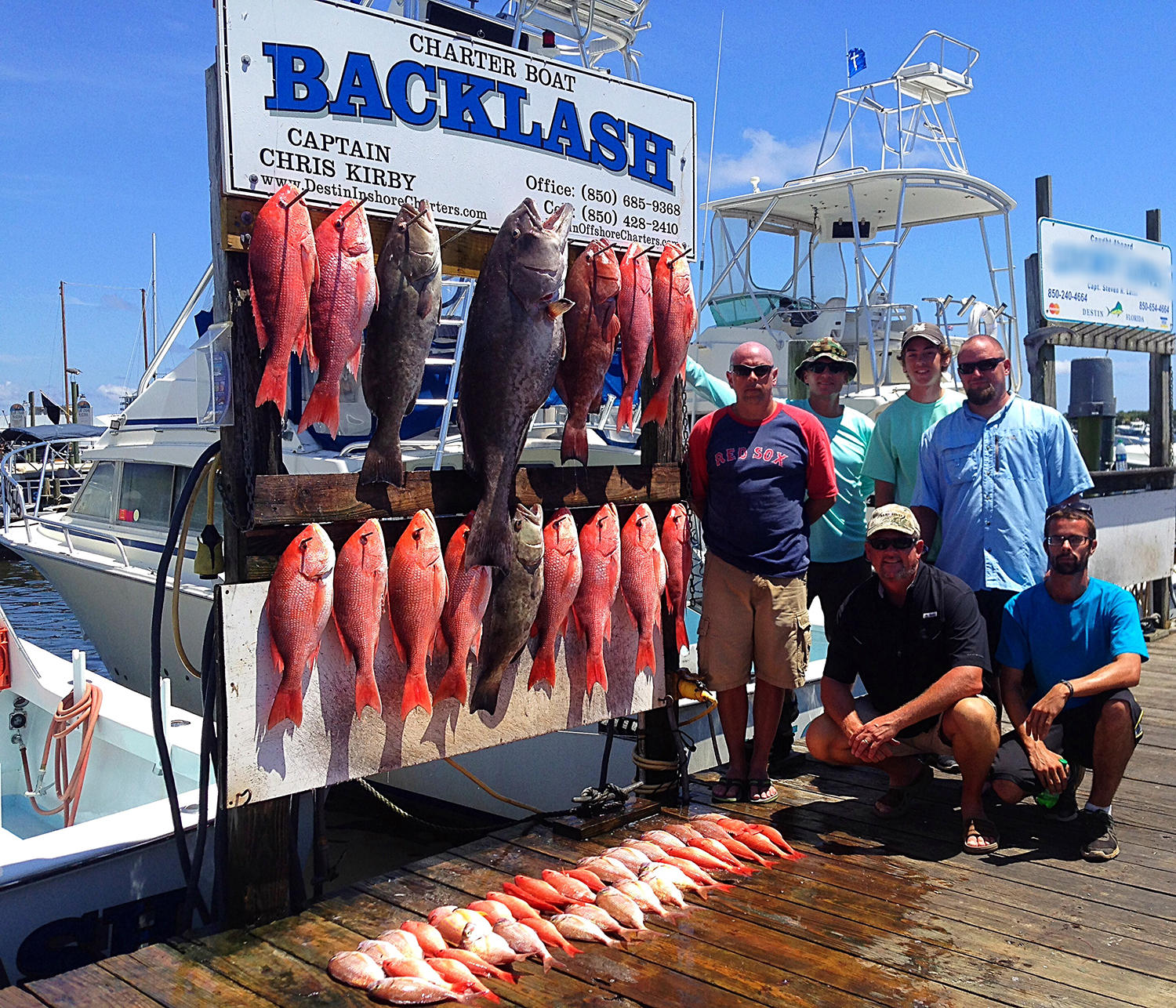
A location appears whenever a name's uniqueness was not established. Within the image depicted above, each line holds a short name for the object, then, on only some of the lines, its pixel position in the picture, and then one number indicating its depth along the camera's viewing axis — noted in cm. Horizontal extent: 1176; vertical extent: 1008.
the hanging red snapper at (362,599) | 308
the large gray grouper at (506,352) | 322
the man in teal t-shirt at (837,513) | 471
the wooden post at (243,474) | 298
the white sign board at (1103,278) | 747
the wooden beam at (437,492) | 304
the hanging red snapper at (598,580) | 375
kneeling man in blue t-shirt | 363
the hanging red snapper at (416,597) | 317
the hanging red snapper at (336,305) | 300
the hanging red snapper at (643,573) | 393
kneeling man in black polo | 367
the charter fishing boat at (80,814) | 354
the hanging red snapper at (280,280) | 290
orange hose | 515
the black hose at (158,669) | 316
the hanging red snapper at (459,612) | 332
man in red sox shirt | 405
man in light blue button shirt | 413
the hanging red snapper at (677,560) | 414
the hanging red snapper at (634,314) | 380
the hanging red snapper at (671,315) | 396
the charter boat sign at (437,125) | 299
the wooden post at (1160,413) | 870
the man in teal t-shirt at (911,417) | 443
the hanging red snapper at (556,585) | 360
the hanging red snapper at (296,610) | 298
